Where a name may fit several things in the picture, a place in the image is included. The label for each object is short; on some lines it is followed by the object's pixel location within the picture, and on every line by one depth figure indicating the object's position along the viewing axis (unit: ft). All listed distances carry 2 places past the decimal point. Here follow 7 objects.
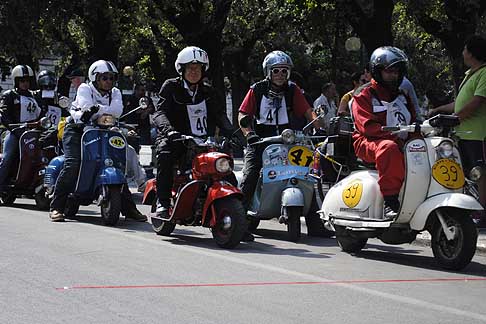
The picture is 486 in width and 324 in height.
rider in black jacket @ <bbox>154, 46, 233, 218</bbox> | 33.78
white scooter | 26.63
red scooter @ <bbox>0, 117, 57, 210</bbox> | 45.93
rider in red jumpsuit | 28.17
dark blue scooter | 38.17
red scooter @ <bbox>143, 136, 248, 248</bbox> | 31.17
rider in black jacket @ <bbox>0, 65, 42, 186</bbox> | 46.44
